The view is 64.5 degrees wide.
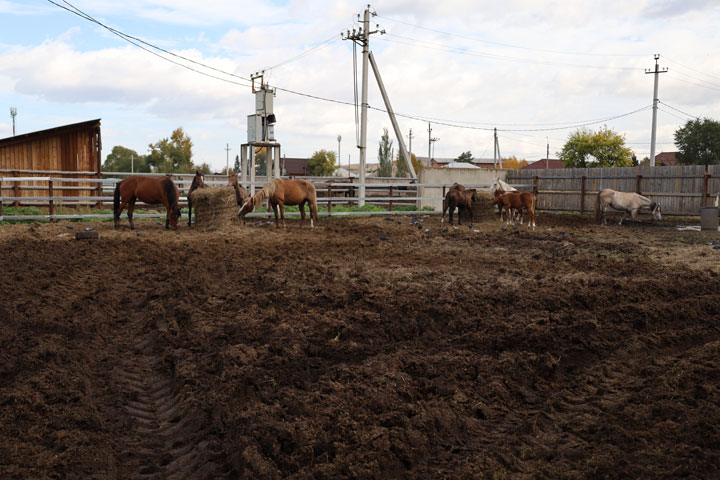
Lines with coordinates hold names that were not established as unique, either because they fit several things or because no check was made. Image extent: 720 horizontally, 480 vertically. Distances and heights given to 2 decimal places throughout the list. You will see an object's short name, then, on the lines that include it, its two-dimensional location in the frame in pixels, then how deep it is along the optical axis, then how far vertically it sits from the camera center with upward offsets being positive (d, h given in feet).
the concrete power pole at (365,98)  71.44 +12.47
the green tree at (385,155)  148.87 +9.66
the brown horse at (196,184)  42.60 +0.47
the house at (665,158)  226.95 +16.41
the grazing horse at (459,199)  50.39 -0.57
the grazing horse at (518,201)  48.83 -0.72
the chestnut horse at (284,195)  42.14 -0.31
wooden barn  58.80 +3.74
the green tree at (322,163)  219.82 +10.97
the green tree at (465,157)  315.39 +19.62
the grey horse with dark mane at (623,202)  54.70 -0.78
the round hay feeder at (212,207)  40.86 -1.19
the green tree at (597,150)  144.99 +11.22
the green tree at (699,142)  152.97 +14.40
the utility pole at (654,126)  109.63 +13.52
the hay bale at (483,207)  53.40 -1.33
